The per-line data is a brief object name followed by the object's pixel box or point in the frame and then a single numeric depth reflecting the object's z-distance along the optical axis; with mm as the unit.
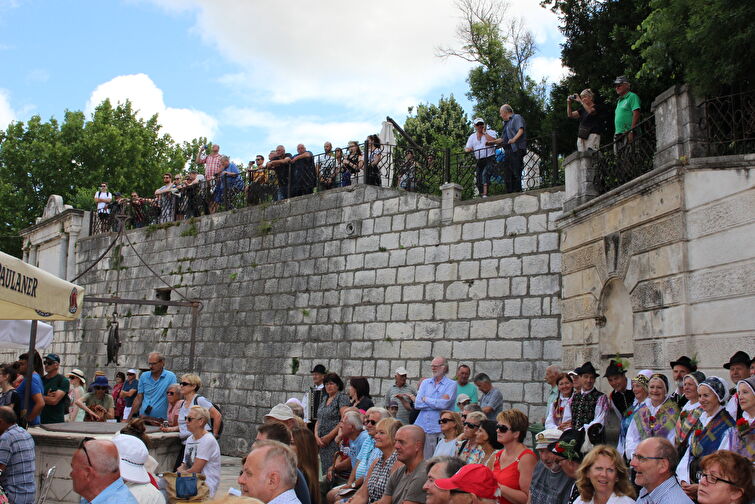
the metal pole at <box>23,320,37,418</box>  7789
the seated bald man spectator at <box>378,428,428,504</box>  5348
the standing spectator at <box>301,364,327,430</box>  10477
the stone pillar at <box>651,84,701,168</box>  7863
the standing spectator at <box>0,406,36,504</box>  5863
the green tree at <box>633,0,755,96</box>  7336
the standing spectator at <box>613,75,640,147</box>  9375
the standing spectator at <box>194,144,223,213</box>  17484
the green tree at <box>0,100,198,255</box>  29453
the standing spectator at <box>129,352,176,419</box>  9414
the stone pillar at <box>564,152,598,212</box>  10039
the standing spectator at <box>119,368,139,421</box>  11633
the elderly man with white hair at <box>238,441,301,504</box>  3975
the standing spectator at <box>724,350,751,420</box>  6363
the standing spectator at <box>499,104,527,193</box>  11547
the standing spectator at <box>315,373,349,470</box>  8727
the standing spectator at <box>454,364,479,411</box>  9926
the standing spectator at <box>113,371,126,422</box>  13039
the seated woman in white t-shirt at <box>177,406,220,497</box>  6352
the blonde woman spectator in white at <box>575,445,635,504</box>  4445
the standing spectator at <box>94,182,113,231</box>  20203
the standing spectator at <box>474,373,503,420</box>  9695
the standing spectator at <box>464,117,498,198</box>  12031
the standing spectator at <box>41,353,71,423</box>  9234
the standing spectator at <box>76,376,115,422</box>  11469
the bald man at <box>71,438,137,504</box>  3994
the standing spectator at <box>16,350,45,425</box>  8016
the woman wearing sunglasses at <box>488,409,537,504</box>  5430
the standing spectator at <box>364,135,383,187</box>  13734
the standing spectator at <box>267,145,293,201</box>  15305
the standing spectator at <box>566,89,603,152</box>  10156
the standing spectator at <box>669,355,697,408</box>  6711
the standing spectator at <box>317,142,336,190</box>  14562
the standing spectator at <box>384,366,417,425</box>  10450
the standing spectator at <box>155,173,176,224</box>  18109
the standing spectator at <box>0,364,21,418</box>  7973
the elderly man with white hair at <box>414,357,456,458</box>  9734
